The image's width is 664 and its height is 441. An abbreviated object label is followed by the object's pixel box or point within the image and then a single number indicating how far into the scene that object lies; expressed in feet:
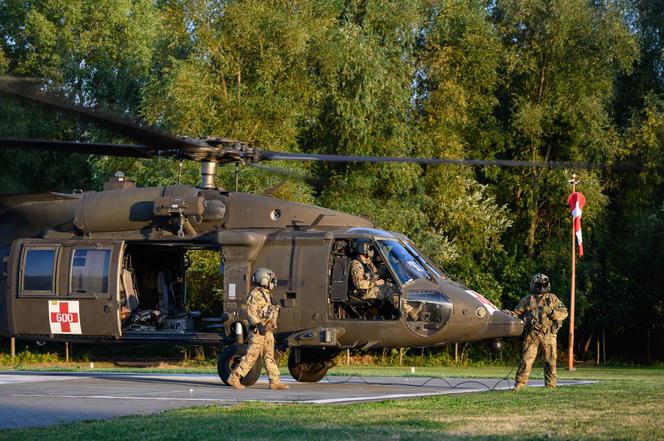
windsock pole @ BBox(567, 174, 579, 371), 122.42
